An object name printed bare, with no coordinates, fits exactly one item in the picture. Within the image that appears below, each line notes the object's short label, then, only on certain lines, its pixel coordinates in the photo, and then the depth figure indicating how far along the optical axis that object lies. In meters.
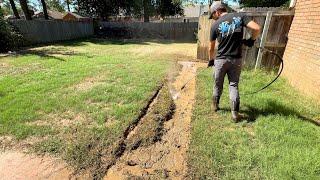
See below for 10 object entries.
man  2.70
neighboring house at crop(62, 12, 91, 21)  23.42
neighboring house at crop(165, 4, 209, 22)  32.74
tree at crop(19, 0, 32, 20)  12.53
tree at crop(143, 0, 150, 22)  18.98
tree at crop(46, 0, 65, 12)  36.07
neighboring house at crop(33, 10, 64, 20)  28.28
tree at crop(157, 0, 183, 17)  20.32
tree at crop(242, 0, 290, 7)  11.71
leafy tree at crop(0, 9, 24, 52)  8.23
